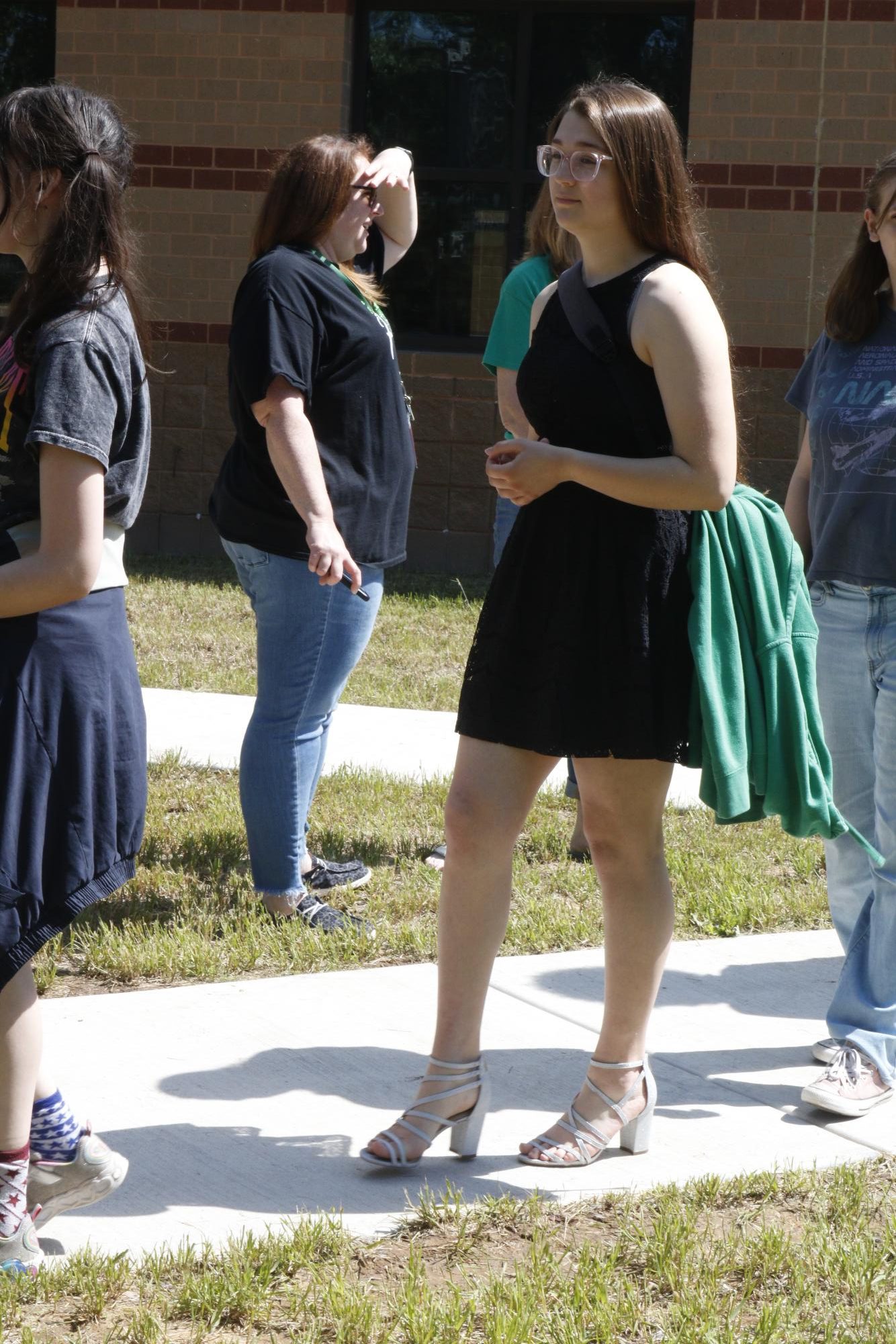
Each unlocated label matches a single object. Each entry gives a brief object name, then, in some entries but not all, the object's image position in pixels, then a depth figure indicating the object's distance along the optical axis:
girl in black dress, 5.81
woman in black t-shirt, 8.30
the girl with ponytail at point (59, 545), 4.92
